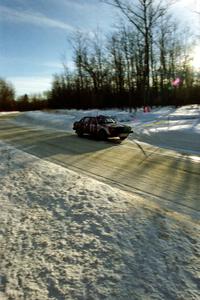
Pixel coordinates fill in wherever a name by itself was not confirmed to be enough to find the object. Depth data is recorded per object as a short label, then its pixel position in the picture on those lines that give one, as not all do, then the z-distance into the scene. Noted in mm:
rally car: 15602
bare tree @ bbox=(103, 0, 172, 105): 32428
